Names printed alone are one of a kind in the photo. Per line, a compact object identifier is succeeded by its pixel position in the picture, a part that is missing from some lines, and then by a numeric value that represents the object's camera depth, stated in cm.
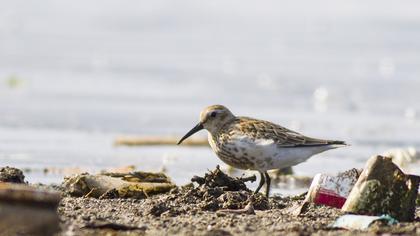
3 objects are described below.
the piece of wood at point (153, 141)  2200
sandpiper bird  1486
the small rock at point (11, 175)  1391
